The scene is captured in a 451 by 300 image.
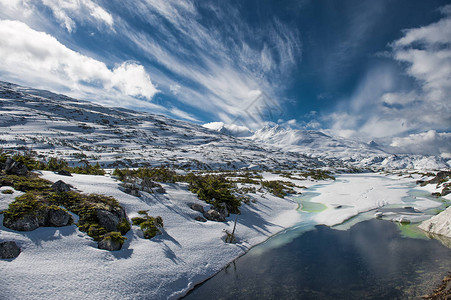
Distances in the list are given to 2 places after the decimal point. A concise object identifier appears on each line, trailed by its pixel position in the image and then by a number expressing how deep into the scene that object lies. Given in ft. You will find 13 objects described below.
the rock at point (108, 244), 29.19
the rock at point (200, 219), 47.50
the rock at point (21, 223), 25.57
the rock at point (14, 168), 37.85
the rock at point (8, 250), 22.09
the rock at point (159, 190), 52.44
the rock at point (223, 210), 53.03
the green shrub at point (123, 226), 34.25
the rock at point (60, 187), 35.21
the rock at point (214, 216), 50.29
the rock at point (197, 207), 51.34
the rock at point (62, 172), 47.66
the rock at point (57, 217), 29.24
